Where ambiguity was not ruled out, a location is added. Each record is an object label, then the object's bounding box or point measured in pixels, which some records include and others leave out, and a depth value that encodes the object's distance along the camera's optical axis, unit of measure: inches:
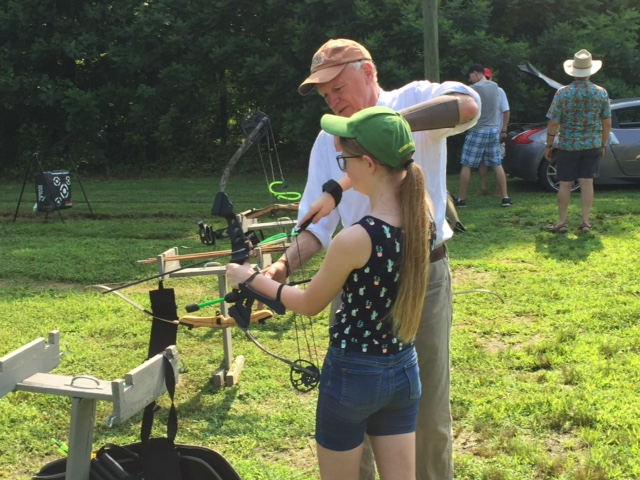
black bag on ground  102.0
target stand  412.2
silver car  440.5
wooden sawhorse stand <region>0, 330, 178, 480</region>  89.2
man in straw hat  312.8
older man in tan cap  104.1
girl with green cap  88.8
